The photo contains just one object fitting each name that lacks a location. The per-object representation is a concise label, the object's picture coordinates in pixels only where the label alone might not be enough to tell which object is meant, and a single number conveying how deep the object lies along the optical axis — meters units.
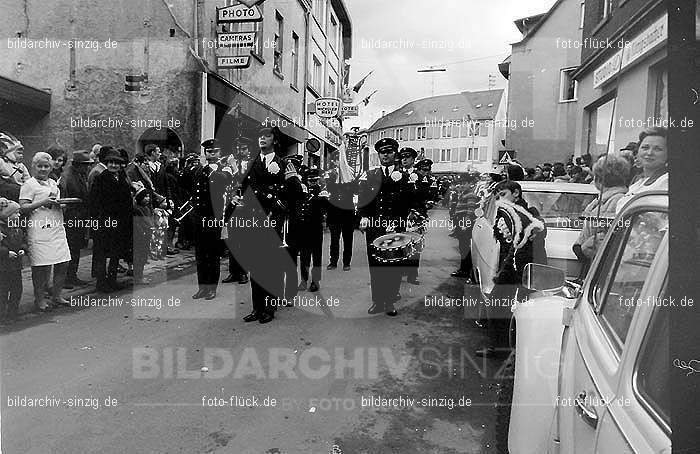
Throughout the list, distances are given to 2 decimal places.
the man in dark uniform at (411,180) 6.41
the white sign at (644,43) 4.67
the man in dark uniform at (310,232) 7.52
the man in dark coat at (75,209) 7.03
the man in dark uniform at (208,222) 6.75
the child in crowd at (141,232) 7.78
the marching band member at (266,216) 5.79
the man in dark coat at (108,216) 6.93
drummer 6.16
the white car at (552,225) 5.09
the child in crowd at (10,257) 5.28
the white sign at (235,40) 11.39
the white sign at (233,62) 11.47
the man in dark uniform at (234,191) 6.40
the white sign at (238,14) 10.85
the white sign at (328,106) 15.74
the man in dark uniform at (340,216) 9.14
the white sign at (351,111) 15.69
